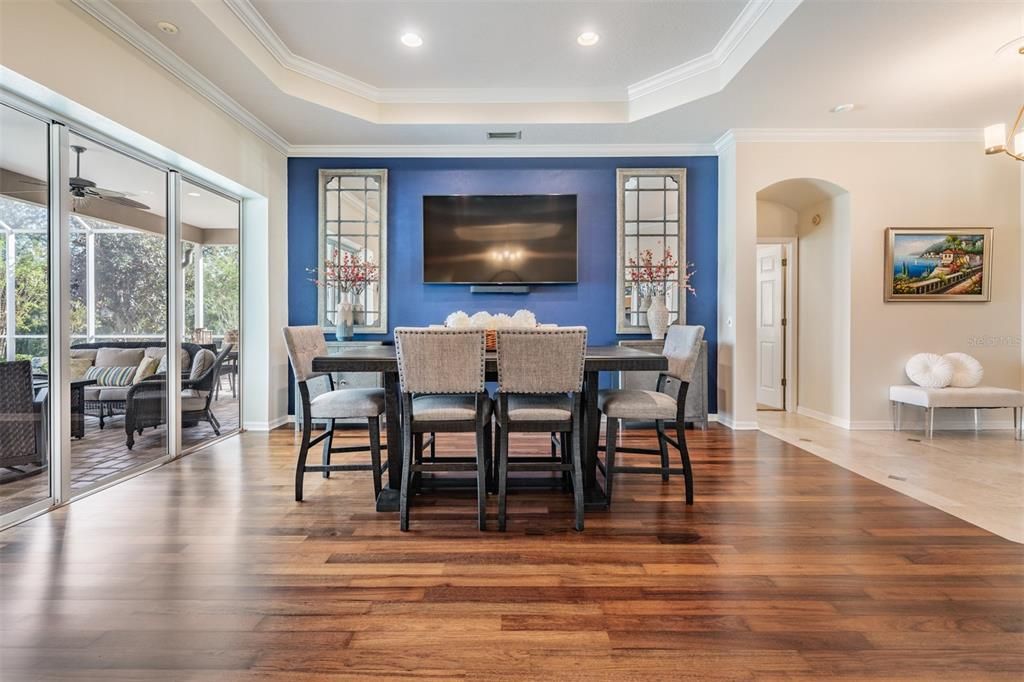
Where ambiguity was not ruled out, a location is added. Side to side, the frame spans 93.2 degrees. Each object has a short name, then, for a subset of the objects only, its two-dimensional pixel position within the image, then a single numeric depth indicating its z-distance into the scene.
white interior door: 5.83
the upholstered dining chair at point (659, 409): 2.58
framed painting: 4.51
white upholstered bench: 4.09
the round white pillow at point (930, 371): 4.25
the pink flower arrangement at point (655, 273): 4.88
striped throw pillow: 2.95
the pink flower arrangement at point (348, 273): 4.90
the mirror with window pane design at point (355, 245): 4.93
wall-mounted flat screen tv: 4.89
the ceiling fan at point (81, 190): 2.77
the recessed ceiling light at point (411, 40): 3.37
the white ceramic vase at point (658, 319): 4.67
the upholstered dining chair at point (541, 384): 2.27
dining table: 2.42
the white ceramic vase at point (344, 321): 4.68
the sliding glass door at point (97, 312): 2.47
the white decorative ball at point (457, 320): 2.71
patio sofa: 2.90
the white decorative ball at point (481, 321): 2.67
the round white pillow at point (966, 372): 4.25
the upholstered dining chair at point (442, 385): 2.27
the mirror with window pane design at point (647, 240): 4.90
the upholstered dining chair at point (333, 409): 2.69
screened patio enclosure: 2.44
